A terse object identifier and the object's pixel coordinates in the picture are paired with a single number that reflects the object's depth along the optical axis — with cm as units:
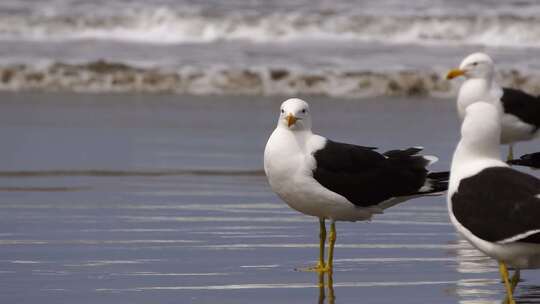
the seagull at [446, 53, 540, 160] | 2291
